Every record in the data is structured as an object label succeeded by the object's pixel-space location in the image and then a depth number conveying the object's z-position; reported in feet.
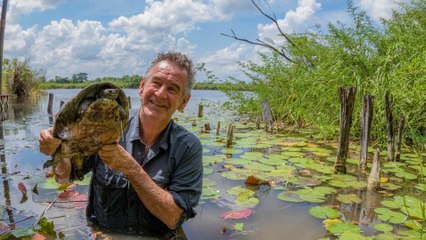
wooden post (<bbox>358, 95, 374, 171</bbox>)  15.17
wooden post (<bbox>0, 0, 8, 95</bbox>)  27.14
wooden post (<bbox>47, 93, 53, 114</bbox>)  46.12
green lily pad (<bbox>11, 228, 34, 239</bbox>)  6.59
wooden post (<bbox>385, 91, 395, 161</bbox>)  16.74
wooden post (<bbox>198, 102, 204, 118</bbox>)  40.62
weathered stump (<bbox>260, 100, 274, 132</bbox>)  29.86
